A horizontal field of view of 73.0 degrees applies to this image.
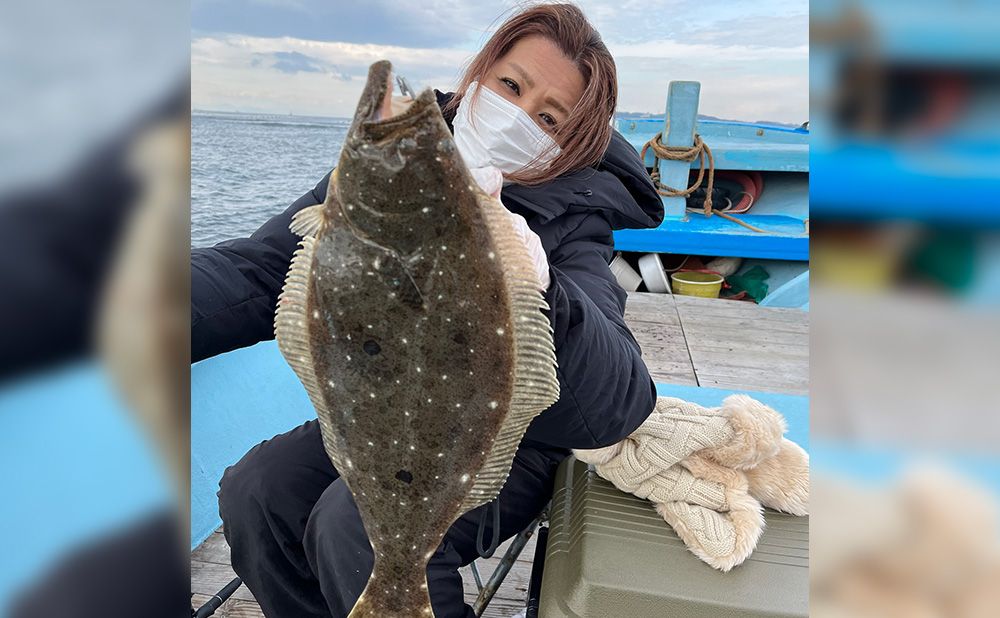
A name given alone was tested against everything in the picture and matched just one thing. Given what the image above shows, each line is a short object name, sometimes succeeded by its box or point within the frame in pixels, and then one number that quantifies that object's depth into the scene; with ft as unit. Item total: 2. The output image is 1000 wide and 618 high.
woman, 5.53
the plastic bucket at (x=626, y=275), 26.04
